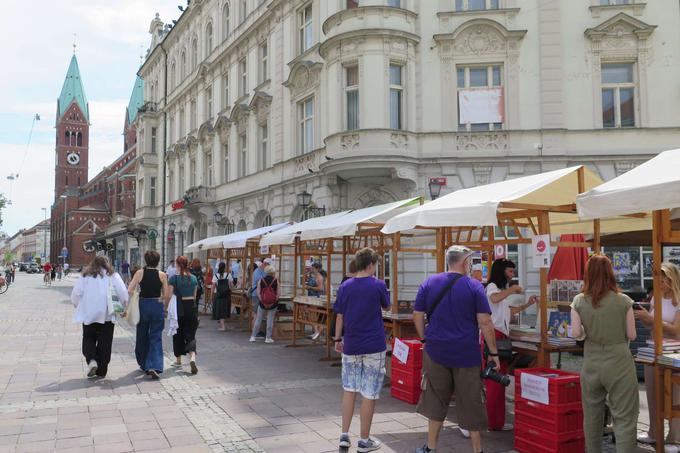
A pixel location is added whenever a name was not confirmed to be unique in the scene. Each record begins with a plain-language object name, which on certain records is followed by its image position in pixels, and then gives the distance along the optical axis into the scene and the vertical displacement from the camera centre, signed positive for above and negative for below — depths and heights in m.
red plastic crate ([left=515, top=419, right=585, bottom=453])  5.19 -1.63
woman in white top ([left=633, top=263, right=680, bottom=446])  5.59 -0.61
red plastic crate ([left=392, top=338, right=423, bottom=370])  7.32 -1.20
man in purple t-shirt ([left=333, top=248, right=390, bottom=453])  5.51 -0.80
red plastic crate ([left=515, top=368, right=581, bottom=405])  5.21 -1.16
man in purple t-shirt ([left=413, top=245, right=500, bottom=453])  5.08 -0.76
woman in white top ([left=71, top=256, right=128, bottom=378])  8.81 -0.80
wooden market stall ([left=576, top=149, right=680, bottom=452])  4.84 +0.43
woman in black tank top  9.05 -0.86
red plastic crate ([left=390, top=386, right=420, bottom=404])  7.35 -1.71
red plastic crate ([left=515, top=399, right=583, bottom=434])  5.19 -1.41
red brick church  83.19 +12.57
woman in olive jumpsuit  4.67 -0.78
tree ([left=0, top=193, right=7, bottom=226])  45.88 +4.24
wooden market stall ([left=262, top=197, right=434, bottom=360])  9.50 +0.34
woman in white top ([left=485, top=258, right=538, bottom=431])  6.27 -0.64
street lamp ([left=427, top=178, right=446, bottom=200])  15.92 +1.84
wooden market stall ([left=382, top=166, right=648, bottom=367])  6.49 +0.55
